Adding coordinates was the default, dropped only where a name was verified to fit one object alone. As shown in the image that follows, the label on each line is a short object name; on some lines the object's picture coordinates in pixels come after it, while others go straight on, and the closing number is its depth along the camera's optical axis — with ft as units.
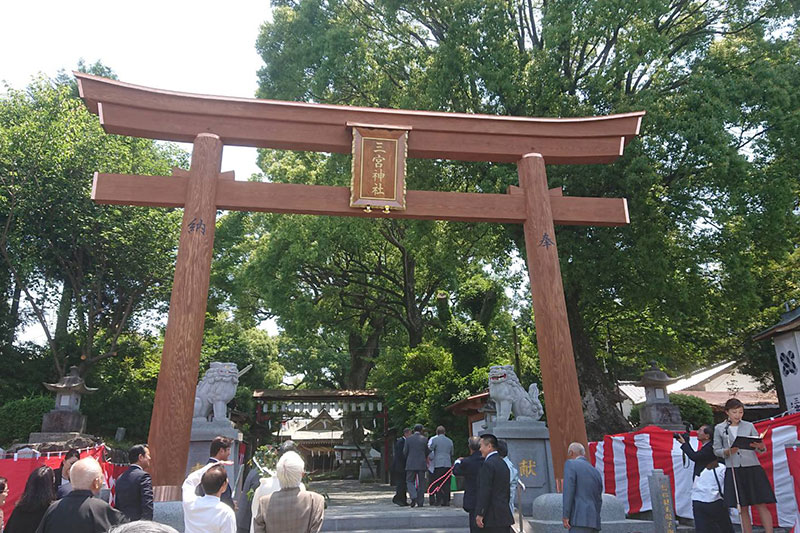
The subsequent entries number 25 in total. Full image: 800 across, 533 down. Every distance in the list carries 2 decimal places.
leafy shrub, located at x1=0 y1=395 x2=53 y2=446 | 52.29
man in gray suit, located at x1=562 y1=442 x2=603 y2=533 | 17.13
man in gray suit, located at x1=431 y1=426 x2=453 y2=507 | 33.42
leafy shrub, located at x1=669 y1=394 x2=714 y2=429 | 58.85
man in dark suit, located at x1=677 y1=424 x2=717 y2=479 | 18.69
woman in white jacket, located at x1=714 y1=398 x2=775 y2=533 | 17.30
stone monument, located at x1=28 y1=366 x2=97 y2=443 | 46.34
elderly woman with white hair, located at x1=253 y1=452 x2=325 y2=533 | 10.52
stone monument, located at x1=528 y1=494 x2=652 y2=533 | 21.80
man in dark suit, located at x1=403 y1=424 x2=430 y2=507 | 32.78
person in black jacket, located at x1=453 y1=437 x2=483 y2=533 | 18.54
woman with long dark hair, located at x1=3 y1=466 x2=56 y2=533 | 12.99
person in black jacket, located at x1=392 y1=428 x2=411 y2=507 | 33.58
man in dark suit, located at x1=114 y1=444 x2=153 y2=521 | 14.15
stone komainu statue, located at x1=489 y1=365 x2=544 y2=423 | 32.68
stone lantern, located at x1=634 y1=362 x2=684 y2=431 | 41.83
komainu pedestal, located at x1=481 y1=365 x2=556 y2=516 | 30.78
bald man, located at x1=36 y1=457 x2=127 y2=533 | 9.79
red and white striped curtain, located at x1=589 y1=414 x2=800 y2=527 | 20.88
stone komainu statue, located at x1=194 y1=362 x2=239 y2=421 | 30.09
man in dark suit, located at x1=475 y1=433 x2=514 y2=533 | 16.19
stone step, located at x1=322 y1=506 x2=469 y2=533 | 25.46
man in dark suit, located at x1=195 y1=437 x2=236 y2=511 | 14.49
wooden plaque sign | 30.25
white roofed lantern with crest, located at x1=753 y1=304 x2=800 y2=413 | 37.37
